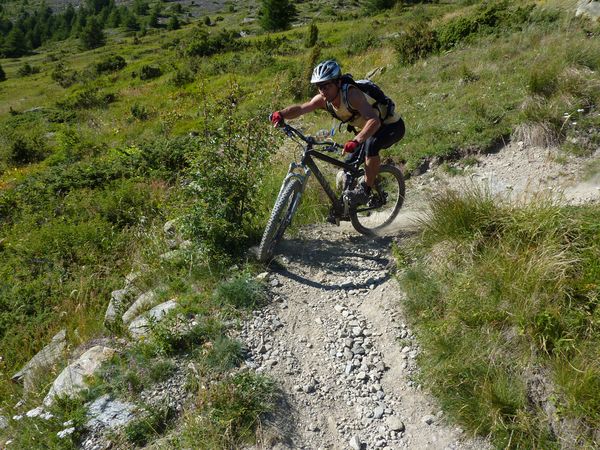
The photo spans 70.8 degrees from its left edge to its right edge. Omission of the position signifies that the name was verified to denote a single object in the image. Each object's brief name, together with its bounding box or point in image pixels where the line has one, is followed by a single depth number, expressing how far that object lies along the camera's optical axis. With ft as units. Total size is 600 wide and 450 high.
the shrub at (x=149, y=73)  103.45
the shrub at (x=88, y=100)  87.45
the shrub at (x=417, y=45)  48.83
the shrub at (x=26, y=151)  60.08
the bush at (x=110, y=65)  134.92
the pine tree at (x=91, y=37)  285.23
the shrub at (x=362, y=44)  73.87
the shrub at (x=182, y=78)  84.02
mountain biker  15.92
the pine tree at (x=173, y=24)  298.76
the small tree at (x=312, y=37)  103.35
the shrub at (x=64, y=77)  136.05
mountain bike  17.66
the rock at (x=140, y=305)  17.55
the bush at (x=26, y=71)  204.44
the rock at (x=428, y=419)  12.07
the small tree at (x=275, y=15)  190.80
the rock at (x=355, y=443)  11.96
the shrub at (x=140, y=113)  69.46
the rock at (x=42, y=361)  16.98
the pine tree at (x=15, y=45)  301.84
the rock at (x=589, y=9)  39.57
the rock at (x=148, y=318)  15.22
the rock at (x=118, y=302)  18.61
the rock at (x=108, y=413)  12.37
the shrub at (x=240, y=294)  16.22
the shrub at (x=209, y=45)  109.50
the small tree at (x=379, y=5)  189.34
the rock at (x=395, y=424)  12.23
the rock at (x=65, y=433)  12.08
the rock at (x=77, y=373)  13.79
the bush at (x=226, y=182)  18.76
